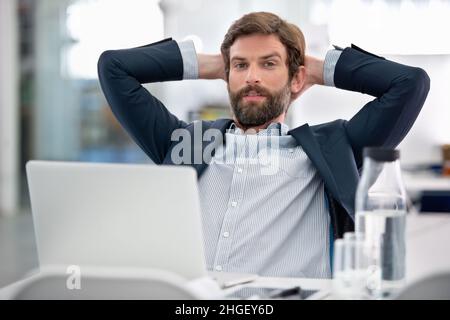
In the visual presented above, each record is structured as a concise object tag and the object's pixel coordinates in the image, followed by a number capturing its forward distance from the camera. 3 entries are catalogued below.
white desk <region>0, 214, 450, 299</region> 2.98
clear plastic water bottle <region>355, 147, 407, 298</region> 2.88
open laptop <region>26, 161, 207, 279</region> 2.76
